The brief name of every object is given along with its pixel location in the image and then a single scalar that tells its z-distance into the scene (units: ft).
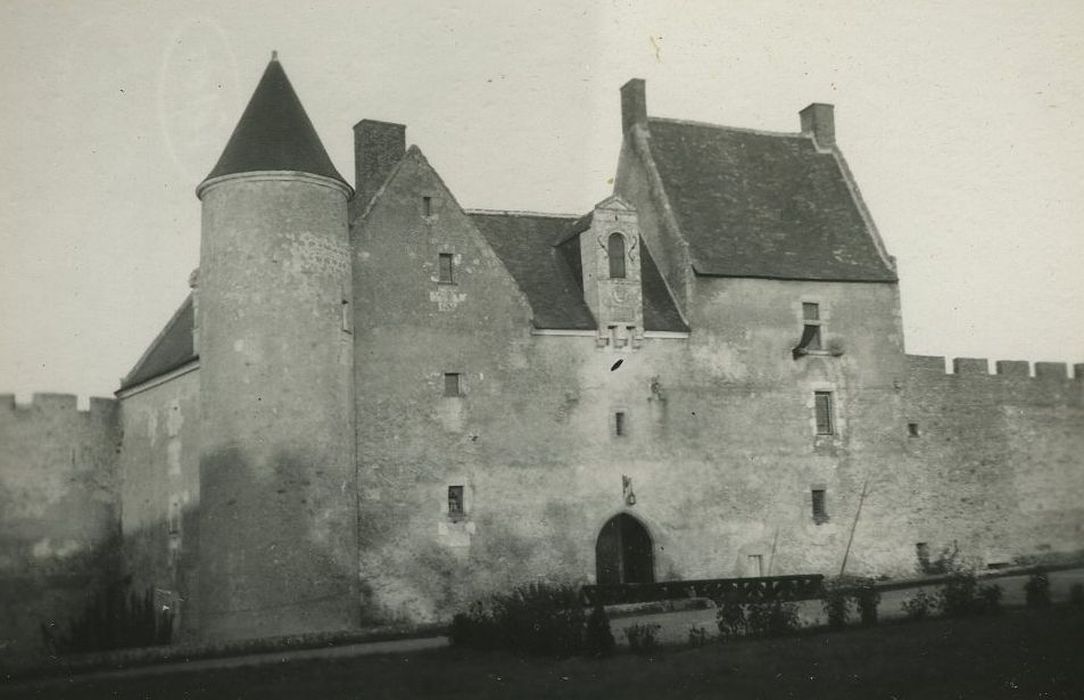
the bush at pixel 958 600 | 72.13
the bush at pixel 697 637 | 64.80
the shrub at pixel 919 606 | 71.26
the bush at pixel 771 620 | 67.10
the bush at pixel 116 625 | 99.50
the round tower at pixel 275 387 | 84.43
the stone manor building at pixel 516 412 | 88.22
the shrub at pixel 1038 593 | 74.79
